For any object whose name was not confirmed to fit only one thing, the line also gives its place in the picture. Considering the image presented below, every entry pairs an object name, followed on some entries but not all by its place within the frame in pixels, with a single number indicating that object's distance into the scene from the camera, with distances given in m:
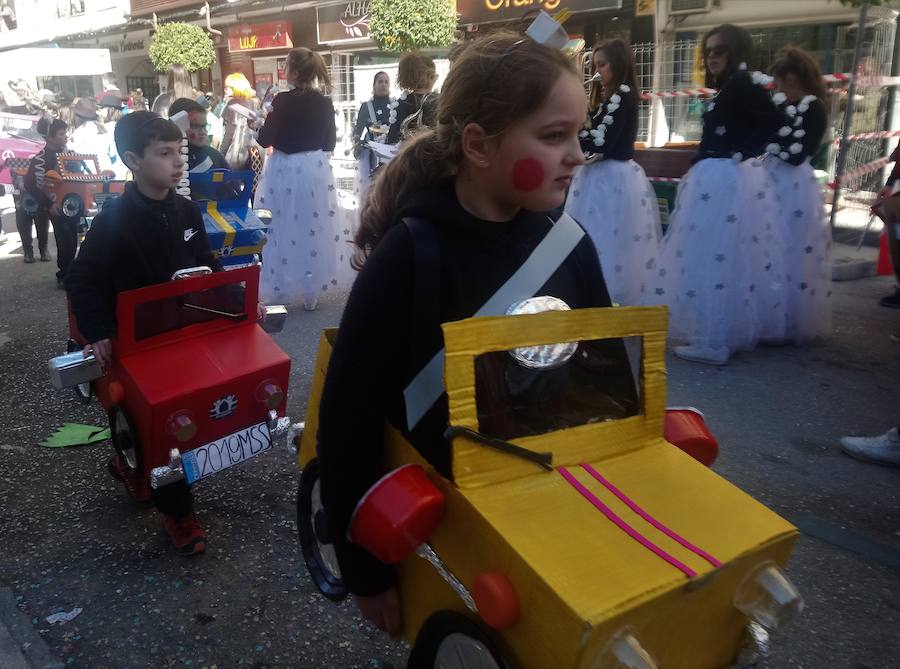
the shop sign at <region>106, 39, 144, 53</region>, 28.86
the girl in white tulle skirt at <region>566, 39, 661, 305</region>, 5.44
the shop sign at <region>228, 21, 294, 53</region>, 20.98
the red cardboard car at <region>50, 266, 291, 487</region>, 2.64
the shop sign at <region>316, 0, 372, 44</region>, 18.16
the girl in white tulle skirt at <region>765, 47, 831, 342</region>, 5.03
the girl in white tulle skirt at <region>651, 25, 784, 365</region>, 4.81
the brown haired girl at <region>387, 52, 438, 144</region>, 6.46
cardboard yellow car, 1.13
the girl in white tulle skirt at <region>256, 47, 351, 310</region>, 6.08
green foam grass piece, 3.88
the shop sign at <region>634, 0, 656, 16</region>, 12.46
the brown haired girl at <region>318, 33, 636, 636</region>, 1.40
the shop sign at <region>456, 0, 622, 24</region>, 13.23
